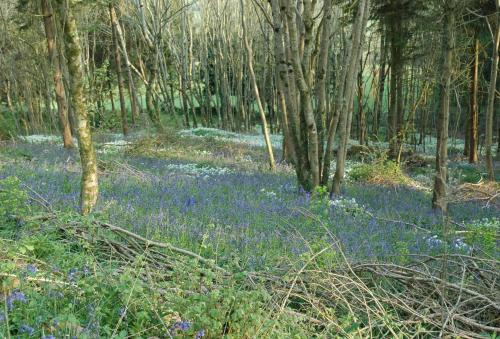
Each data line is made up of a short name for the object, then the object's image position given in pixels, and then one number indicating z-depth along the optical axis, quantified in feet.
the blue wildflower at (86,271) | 12.14
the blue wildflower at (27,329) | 9.14
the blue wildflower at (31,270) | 11.18
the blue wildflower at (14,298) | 9.84
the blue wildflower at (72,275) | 11.74
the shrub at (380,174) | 45.50
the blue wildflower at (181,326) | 9.84
